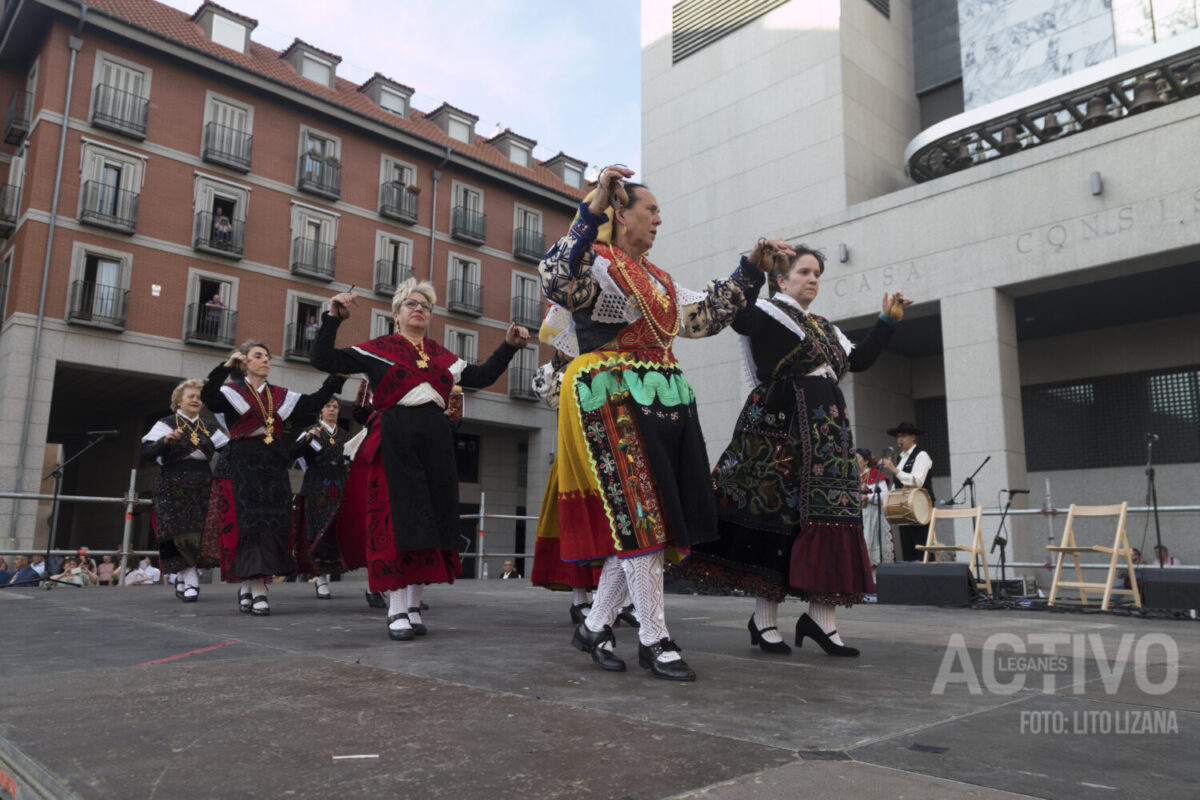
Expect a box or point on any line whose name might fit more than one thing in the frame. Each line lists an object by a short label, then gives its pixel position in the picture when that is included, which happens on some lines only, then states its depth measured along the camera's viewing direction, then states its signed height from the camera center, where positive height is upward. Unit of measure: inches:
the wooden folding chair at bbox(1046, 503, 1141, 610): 277.4 -0.4
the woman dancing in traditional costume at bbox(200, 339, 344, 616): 229.0 +18.5
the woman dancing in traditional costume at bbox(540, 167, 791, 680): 125.3 +16.3
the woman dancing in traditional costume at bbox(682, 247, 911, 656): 145.9 +9.4
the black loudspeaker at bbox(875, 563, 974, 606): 292.0 -13.1
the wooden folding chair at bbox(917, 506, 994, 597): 328.8 +3.7
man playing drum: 396.5 +34.4
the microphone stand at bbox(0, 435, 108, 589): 328.5 +11.9
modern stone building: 457.1 +203.8
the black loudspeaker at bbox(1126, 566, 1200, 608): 252.8 -11.4
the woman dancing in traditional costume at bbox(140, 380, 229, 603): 272.7 +16.2
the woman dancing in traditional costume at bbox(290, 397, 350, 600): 276.5 +18.2
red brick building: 789.9 +338.9
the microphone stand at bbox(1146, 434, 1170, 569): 297.6 +25.0
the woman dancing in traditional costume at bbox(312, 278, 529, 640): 171.2 +18.0
